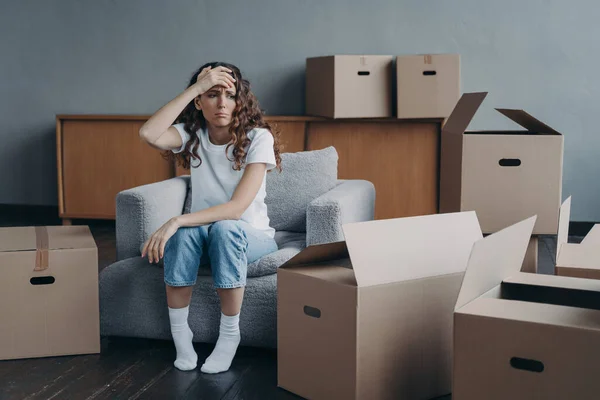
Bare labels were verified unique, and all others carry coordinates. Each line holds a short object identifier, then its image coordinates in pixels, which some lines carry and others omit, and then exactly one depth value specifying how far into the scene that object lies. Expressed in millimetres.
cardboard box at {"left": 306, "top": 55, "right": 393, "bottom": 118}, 4266
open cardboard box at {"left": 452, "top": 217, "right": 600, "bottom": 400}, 1548
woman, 2336
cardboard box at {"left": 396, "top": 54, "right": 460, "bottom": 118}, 4246
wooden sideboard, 4498
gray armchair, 2484
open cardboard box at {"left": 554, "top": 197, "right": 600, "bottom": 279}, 2006
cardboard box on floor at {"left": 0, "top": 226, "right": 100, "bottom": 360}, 2400
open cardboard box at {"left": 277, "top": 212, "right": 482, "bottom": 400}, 1872
